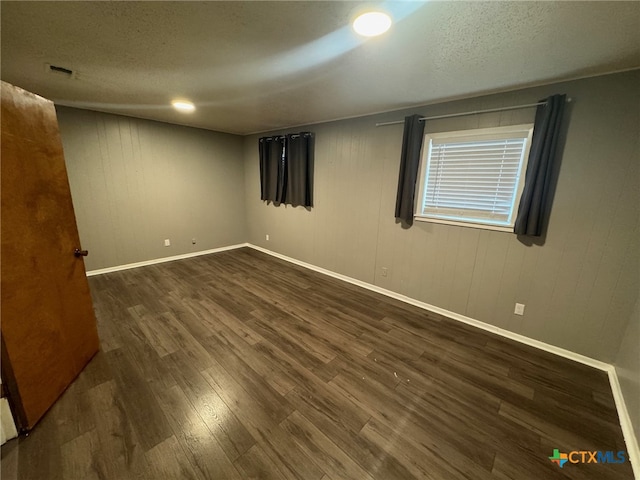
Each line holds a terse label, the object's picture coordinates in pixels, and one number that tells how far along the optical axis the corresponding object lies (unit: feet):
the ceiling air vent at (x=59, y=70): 6.36
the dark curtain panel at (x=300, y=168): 12.58
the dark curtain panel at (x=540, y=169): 6.42
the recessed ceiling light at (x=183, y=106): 9.37
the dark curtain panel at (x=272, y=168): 13.94
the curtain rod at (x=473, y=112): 6.81
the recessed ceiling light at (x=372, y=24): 4.18
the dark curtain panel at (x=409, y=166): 8.82
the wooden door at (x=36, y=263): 4.24
